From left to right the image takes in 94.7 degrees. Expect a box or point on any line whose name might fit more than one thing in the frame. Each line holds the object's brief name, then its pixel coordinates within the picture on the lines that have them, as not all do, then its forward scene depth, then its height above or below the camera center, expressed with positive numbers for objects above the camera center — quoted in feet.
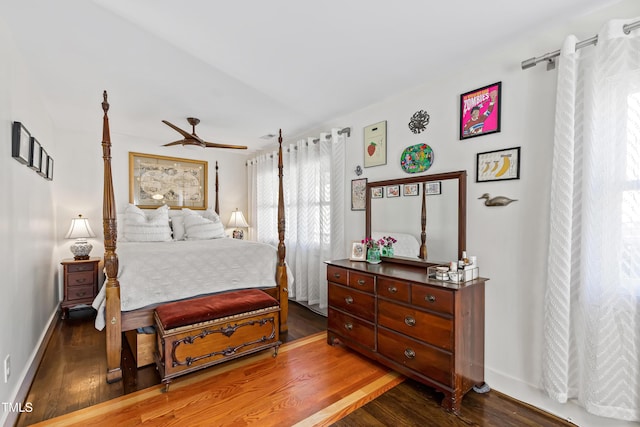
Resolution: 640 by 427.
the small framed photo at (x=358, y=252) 9.11 -1.27
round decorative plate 8.38 +1.56
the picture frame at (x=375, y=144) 9.70 +2.26
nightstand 11.64 -2.94
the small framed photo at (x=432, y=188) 7.96 +0.65
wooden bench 6.98 -3.08
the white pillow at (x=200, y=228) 13.46 -0.83
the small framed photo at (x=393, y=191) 9.03 +0.63
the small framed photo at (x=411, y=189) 8.51 +0.64
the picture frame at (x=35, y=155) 7.47 +1.47
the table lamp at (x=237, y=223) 17.18 -0.75
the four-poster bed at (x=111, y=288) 7.22 -1.95
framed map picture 14.92 +1.51
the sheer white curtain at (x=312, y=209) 11.37 +0.07
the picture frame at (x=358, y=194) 10.37 +0.61
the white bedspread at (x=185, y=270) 7.77 -1.80
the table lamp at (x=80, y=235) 12.16 -1.10
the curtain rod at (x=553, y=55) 4.96 +3.11
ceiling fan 10.93 +2.70
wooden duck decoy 6.70 +0.26
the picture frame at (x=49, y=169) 10.37 +1.49
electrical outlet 5.59 -3.07
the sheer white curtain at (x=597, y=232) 5.09 -0.36
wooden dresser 6.15 -2.66
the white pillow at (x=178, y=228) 13.71 -0.85
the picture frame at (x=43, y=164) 8.86 +1.42
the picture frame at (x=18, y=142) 6.22 +1.44
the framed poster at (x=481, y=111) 6.89 +2.46
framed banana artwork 6.60 +1.09
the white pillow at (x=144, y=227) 12.46 -0.74
